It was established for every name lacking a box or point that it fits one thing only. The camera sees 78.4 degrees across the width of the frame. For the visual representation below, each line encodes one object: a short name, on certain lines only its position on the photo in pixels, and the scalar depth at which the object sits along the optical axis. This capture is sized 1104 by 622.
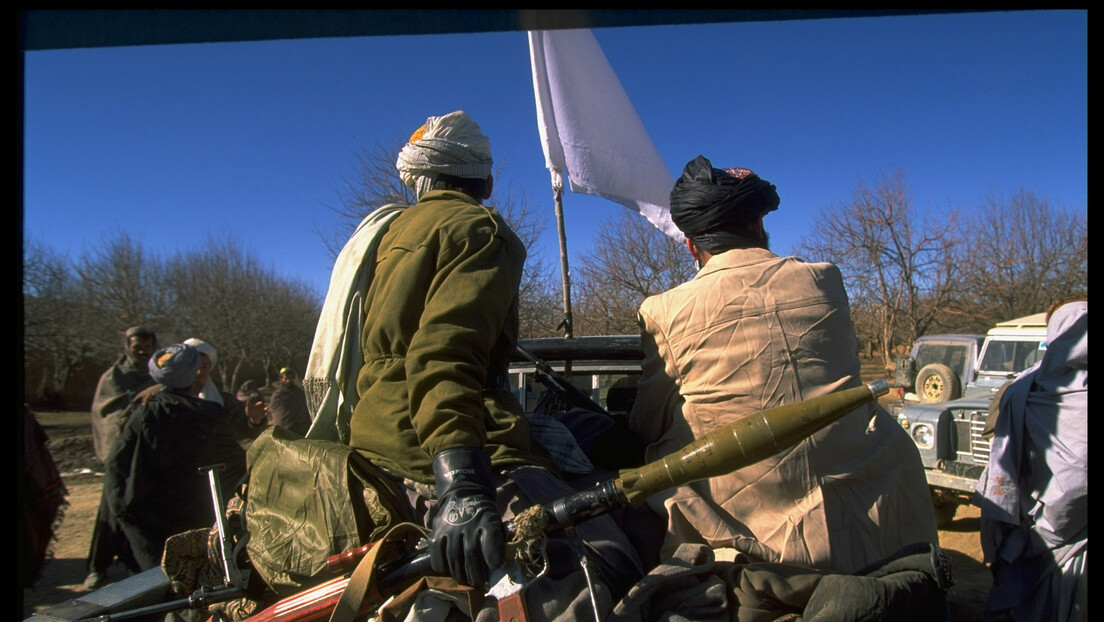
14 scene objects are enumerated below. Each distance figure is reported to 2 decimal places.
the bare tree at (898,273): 24.61
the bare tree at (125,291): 27.38
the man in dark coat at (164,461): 5.18
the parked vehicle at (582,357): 3.22
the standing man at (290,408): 5.71
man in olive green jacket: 1.71
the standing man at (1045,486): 2.87
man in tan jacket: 2.03
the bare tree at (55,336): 22.73
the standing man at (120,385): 6.92
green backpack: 1.96
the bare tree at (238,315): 31.25
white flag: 4.35
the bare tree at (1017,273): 25.34
